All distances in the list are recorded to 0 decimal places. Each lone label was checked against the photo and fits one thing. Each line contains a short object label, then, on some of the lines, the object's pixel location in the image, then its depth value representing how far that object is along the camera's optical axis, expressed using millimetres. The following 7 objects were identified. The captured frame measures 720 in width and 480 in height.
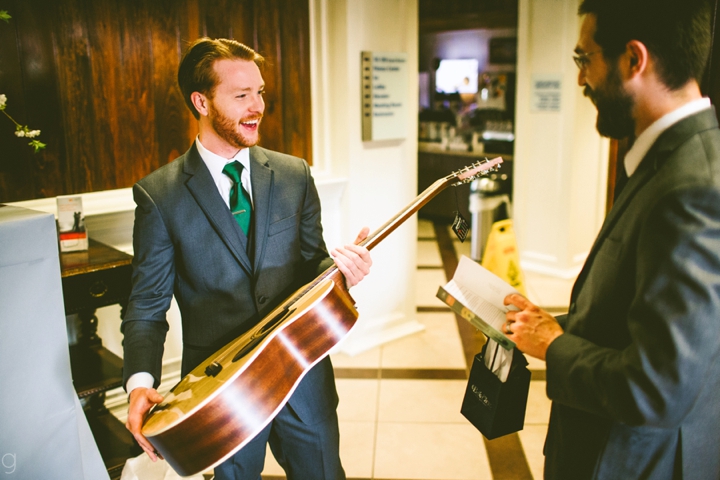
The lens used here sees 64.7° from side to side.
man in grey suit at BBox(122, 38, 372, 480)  1471
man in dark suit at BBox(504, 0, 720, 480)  886
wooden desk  2141
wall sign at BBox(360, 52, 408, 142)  3379
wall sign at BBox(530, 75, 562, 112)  4809
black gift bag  1325
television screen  7609
